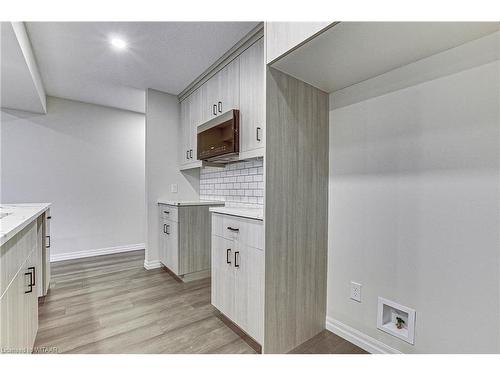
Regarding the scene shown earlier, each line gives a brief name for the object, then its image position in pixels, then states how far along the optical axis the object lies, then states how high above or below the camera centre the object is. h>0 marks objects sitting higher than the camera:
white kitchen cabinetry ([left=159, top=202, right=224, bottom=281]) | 2.68 -0.64
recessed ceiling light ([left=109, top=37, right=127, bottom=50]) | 2.11 +1.21
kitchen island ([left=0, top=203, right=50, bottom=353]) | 0.93 -0.47
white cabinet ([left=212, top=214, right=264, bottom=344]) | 1.54 -0.63
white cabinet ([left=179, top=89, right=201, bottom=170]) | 2.96 +0.68
